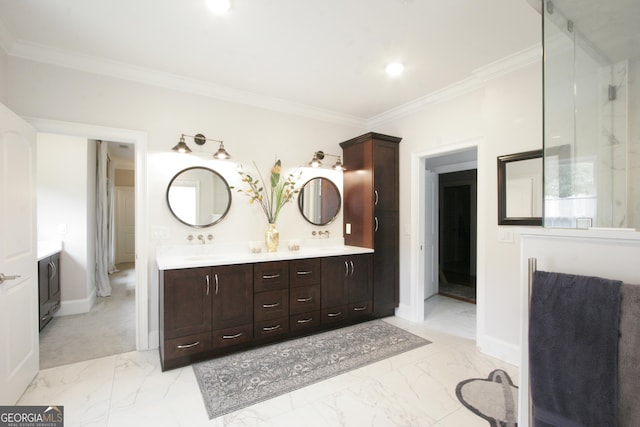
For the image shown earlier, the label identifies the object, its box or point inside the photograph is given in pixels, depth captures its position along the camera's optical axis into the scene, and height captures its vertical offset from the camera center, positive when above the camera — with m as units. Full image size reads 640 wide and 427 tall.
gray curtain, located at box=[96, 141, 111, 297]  4.51 -0.29
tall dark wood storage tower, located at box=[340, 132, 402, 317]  3.55 +0.05
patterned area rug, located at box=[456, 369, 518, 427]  1.85 -1.36
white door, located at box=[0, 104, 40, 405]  1.81 -0.32
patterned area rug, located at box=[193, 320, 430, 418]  2.09 -1.34
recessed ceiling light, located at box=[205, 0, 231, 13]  1.86 +1.39
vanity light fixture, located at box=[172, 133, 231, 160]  2.89 +0.70
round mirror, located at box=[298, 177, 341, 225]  3.70 +0.15
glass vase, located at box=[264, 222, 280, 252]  3.25 -0.31
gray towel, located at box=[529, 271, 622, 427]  0.92 -0.48
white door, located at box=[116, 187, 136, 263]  7.61 -0.36
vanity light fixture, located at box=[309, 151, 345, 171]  3.65 +0.66
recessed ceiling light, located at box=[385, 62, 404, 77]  2.65 +1.38
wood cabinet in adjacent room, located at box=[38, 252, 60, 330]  2.98 -0.84
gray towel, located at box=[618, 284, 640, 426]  0.88 -0.46
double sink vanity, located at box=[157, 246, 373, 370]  2.41 -0.85
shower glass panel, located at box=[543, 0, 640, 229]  1.25 +0.51
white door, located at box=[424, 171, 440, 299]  4.56 -0.40
